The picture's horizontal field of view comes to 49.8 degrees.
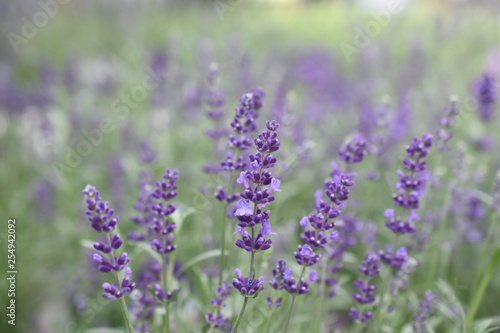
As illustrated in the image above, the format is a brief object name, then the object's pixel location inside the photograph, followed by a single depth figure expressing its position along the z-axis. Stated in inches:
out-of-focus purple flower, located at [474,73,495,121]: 142.1
